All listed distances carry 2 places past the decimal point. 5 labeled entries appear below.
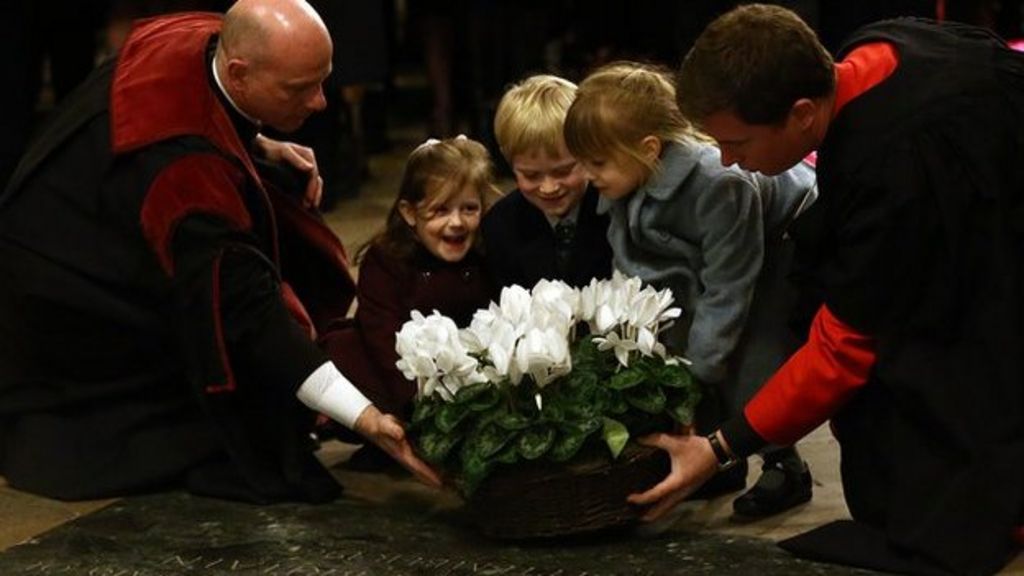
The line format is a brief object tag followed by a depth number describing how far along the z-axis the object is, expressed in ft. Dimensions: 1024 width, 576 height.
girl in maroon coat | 30.25
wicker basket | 26.17
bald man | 28.86
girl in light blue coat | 27.71
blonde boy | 28.86
